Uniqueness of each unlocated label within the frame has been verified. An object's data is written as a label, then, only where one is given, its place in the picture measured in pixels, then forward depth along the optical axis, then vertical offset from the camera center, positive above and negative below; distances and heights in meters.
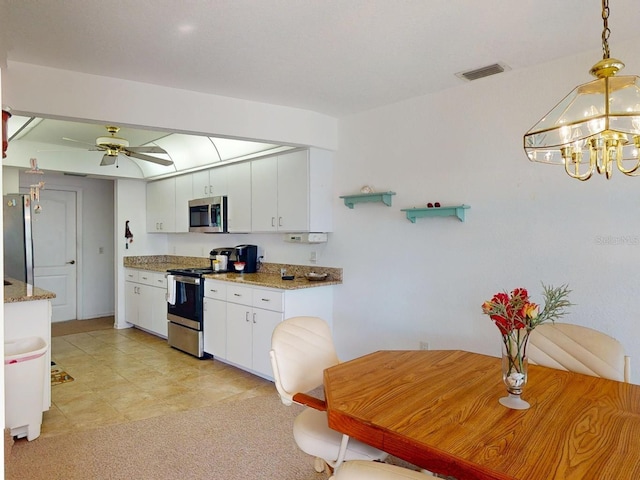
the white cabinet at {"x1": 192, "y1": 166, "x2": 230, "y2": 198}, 4.90 +0.59
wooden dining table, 1.20 -0.65
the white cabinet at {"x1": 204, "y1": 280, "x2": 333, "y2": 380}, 3.80 -0.81
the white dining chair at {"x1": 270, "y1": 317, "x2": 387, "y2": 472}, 1.79 -0.74
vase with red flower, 1.54 -0.36
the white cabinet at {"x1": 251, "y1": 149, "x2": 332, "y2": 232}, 4.01 +0.38
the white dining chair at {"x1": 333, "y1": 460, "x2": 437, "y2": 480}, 0.96 -0.56
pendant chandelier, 1.44 +0.39
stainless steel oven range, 4.59 -0.89
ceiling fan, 4.33 +0.86
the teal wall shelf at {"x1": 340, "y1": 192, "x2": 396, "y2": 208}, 3.61 +0.29
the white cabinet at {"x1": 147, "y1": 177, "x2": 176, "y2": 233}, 5.84 +0.36
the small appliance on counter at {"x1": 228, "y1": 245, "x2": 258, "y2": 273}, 4.84 -0.30
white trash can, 2.63 -1.02
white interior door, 6.33 -0.28
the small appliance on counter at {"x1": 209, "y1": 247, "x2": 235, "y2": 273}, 4.94 -0.34
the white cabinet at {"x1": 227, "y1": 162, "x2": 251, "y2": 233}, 4.55 +0.37
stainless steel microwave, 4.84 +0.19
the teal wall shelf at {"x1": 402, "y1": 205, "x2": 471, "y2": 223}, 3.13 +0.15
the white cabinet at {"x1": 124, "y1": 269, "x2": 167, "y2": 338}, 5.39 -0.94
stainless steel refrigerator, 3.99 -0.07
